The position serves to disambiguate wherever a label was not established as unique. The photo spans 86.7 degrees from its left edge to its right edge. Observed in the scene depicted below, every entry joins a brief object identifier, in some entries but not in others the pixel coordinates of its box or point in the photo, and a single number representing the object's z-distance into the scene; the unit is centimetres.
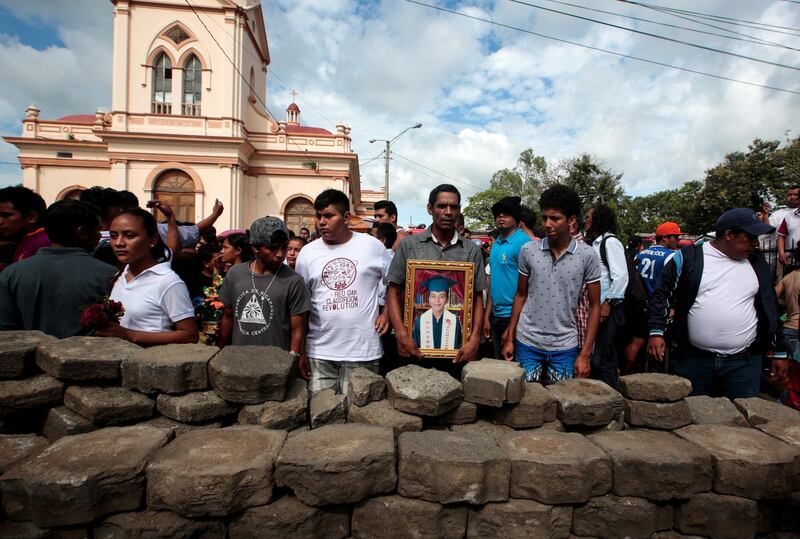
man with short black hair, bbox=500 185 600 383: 300
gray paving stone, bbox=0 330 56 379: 218
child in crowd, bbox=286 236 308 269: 503
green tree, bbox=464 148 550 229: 4624
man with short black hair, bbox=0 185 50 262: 317
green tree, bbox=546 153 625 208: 3141
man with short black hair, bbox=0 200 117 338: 256
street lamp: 2164
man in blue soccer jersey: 446
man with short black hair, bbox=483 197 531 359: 404
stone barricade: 184
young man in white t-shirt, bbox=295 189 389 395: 297
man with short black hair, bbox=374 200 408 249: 621
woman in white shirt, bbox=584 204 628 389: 386
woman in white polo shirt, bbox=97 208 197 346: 266
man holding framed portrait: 287
